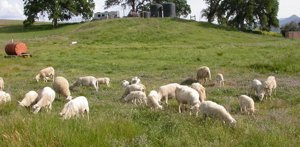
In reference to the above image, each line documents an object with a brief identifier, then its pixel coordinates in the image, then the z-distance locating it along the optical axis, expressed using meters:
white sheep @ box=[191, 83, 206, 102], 15.02
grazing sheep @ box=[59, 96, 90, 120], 11.47
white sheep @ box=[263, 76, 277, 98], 16.97
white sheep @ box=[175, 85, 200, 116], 13.23
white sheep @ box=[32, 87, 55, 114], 13.26
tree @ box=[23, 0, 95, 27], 78.64
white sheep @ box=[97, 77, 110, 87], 20.48
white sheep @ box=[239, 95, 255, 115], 13.71
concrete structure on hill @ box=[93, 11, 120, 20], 85.44
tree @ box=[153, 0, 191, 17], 111.94
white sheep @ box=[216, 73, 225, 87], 20.59
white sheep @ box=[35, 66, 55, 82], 23.25
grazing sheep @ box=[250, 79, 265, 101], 16.69
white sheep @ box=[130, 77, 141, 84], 19.71
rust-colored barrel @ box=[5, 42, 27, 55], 36.33
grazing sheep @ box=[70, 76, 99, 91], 19.41
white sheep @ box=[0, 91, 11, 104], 13.68
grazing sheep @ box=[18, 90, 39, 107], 13.68
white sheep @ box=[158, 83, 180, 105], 15.12
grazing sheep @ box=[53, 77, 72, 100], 17.00
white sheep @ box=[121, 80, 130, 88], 19.77
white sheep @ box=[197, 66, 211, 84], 21.69
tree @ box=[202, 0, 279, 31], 79.25
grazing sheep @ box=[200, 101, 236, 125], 10.39
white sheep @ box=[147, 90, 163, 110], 12.89
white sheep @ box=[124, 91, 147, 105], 15.22
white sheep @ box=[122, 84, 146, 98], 16.67
